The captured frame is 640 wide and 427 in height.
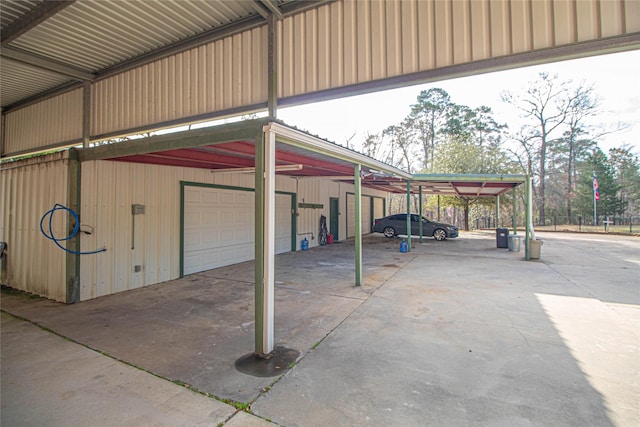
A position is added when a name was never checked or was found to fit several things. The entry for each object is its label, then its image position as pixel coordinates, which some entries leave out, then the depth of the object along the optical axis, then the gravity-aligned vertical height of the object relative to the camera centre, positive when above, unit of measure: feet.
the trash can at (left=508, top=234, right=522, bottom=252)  35.76 -2.89
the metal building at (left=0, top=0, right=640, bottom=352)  9.57 +5.58
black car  46.75 -1.11
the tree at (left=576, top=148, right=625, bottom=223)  82.17 +8.84
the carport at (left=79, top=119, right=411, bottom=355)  10.52 +3.31
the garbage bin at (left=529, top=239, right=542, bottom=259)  29.76 -2.83
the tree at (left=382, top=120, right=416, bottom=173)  96.32 +25.26
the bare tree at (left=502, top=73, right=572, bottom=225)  81.41 +29.87
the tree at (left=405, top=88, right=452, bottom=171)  94.94 +32.65
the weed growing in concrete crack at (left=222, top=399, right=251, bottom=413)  7.65 -4.73
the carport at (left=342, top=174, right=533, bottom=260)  30.83 +4.64
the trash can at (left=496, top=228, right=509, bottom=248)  38.44 -2.34
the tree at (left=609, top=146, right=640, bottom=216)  87.25 +13.21
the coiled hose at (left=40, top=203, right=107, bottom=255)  16.46 -0.27
